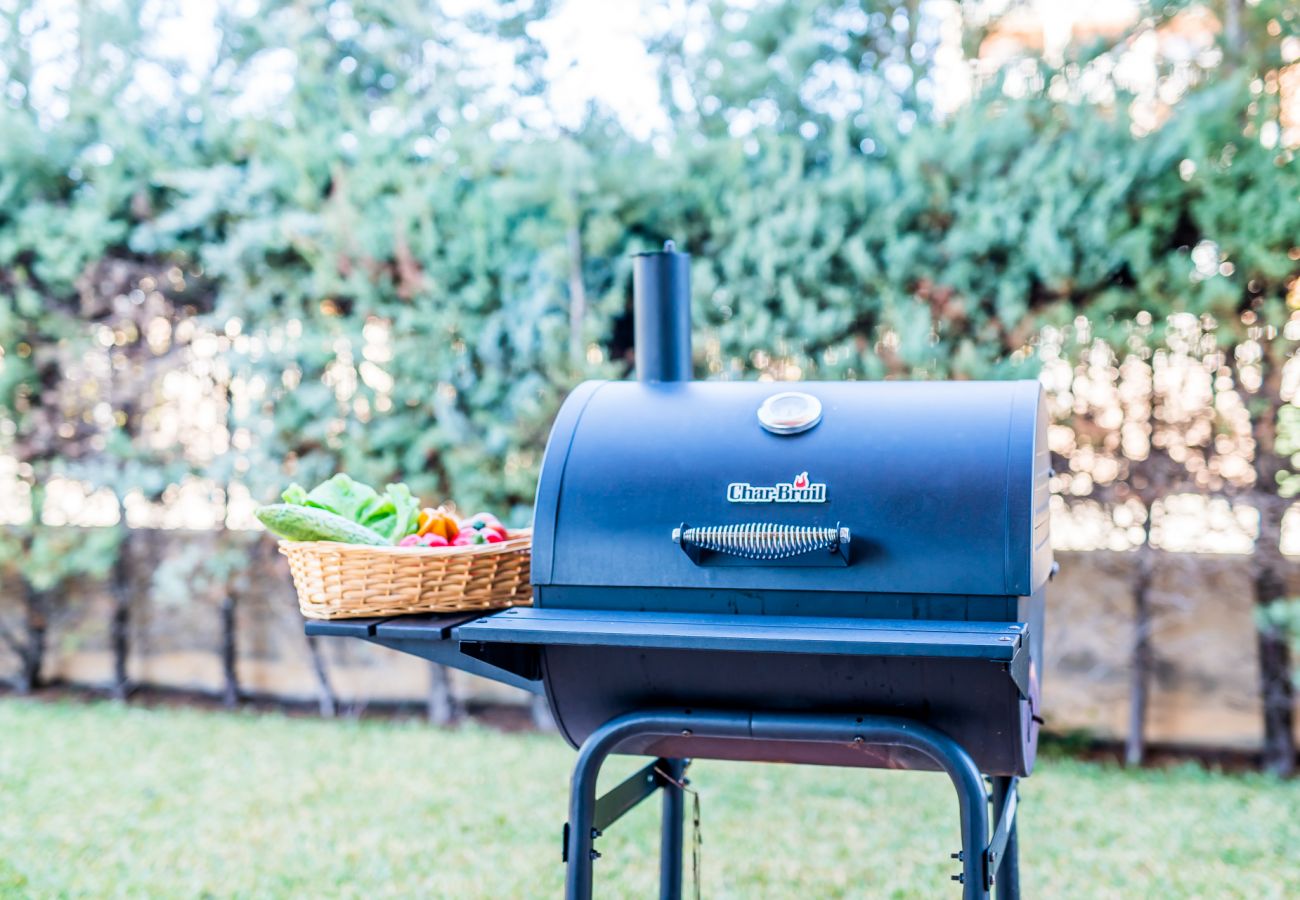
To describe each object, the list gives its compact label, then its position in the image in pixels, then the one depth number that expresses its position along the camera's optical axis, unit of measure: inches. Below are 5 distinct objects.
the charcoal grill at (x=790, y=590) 69.4
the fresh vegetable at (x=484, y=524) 91.4
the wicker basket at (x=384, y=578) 79.4
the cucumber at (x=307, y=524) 78.0
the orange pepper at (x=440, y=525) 88.3
